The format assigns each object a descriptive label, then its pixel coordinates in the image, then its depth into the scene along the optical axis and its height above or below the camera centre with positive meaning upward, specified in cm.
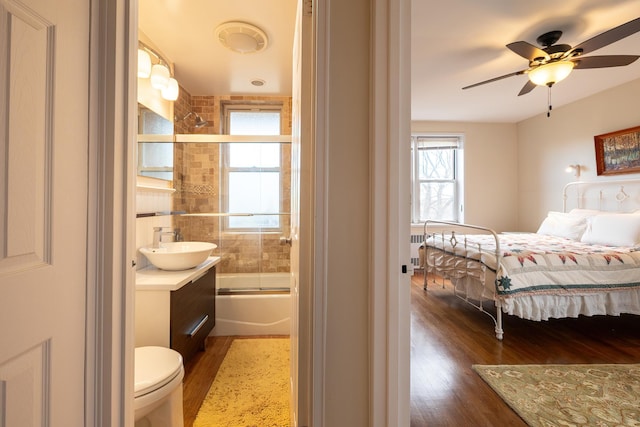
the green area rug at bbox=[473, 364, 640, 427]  158 -106
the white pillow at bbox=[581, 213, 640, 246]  299 -12
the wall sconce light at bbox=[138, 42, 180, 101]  200 +105
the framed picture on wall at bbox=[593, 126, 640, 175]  338 +81
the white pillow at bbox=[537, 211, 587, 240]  362 -9
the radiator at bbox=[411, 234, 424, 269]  505 -43
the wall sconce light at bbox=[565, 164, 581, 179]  412 +69
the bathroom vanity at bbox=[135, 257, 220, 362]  177 -57
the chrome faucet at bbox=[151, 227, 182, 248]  232 -14
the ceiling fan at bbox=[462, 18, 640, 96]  212 +125
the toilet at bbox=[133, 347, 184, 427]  113 -68
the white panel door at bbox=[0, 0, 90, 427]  66 +2
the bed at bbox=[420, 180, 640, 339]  244 -50
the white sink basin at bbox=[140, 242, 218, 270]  196 -28
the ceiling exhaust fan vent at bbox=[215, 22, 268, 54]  212 +137
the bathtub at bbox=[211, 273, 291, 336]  264 -87
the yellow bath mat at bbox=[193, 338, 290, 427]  158 -107
